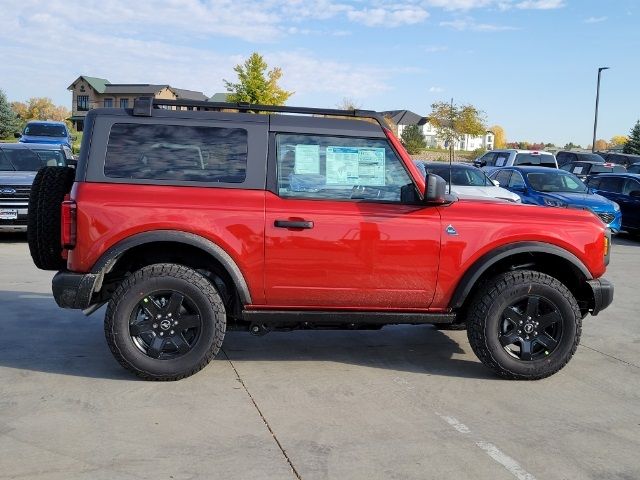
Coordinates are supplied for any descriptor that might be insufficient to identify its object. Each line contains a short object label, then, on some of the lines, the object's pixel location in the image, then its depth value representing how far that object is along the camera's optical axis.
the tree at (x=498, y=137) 100.01
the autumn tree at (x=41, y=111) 70.70
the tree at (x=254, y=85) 39.09
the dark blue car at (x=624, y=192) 15.39
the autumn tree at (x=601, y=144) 103.00
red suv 4.82
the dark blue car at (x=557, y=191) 14.14
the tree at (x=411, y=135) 42.88
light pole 35.75
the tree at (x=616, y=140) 114.12
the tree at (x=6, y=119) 43.28
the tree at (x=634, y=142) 47.24
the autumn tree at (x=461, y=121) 45.05
